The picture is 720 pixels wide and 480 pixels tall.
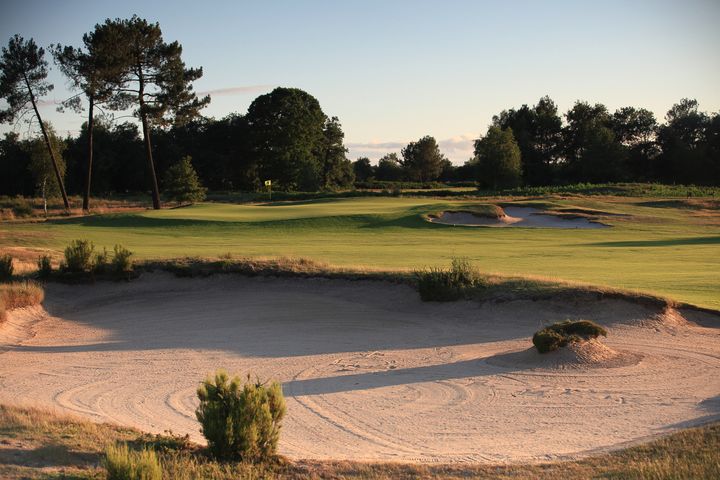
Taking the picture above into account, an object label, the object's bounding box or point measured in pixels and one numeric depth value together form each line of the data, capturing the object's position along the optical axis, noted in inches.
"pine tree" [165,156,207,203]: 2412.6
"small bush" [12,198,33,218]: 1906.3
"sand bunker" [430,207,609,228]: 1621.6
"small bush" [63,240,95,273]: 825.5
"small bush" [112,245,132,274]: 827.4
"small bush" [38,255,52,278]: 819.4
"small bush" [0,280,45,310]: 713.0
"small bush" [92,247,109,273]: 831.1
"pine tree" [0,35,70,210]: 2149.4
